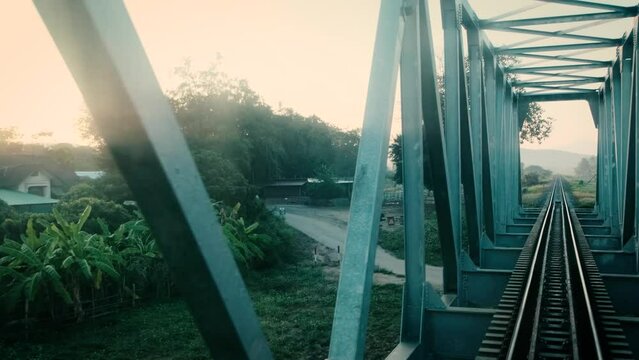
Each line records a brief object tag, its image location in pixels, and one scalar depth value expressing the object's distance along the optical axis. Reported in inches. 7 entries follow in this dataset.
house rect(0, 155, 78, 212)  1363.2
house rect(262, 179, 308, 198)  2070.6
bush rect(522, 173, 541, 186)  3024.6
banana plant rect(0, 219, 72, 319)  433.7
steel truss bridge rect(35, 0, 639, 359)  49.3
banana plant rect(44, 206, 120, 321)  468.4
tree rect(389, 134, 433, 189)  1376.2
